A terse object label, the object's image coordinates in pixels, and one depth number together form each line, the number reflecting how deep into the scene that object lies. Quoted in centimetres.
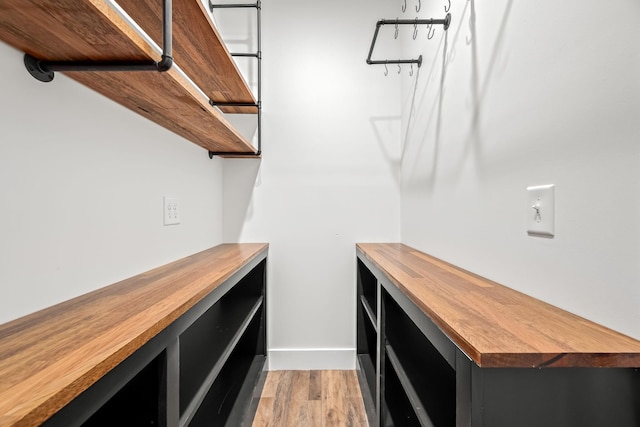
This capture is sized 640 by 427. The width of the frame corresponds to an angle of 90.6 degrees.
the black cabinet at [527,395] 49
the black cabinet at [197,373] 53
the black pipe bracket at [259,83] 178
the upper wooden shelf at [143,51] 57
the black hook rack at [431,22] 128
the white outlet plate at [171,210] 128
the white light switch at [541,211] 71
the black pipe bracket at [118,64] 72
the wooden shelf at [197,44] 96
